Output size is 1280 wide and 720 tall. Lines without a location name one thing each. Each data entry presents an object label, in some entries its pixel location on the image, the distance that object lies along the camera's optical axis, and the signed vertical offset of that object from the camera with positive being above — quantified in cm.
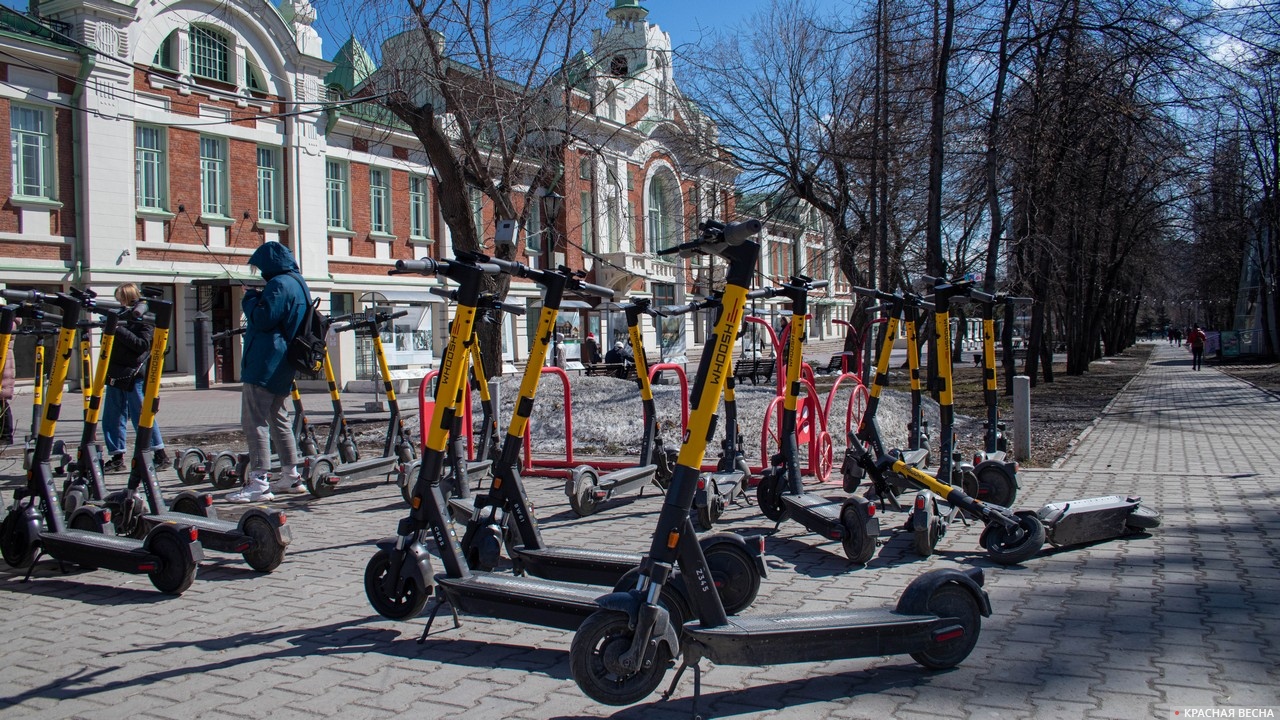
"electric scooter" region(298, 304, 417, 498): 791 -101
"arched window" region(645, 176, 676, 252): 4225 +748
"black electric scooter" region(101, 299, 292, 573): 511 -96
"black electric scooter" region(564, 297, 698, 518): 685 -101
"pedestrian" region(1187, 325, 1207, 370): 3669 -19
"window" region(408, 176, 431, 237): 3238 +530
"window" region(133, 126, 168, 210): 2420 +532
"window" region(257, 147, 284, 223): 2725 +531
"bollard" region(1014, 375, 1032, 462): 974 -95
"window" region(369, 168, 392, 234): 3089 +537
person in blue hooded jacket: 718 +0
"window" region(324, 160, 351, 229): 2939 +538
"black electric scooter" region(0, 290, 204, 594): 470 -100
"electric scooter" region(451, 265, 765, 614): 441 -92
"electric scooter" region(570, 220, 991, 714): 310 -104
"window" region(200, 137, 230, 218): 2573 +526
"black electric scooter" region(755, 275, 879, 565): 524 -98
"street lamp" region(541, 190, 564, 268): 1355 +219
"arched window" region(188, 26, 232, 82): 2512 +884
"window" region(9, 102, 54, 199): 2183 +526
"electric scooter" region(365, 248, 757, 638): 382 -90
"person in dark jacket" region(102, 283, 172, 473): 783 -25
